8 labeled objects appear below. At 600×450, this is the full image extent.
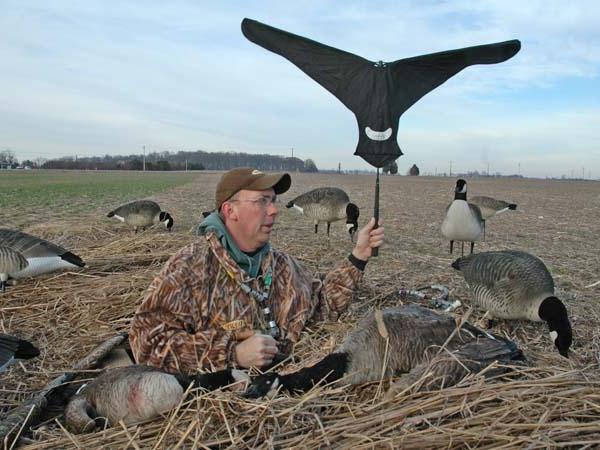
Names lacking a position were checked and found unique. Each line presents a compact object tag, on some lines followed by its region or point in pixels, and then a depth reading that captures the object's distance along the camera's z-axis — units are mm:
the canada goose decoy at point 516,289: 4531
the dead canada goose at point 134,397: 2678
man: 3279
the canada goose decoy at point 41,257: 6422
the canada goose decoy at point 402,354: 2662
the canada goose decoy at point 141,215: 12055
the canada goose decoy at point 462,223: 9578
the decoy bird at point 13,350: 3314
